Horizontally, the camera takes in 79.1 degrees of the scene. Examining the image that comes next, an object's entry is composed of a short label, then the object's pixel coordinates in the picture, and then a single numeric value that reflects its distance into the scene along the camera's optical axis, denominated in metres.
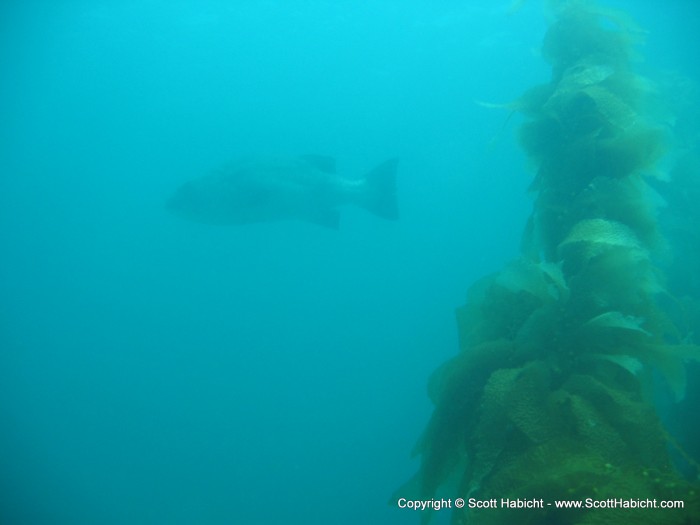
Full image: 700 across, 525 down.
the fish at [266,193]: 8.84
